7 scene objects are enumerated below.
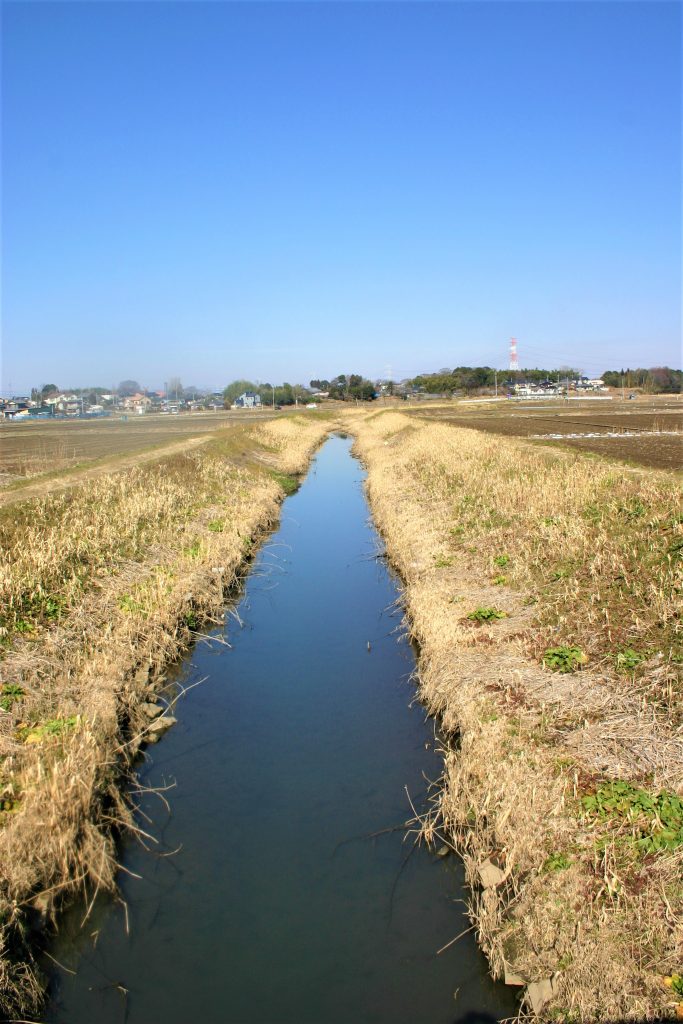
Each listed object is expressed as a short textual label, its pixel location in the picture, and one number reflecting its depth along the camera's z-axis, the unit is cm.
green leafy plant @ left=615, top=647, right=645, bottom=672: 758
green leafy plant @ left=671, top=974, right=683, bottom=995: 430
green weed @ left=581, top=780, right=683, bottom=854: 524
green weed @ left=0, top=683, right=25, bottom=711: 761
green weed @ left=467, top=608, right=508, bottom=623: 1012
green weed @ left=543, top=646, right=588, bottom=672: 800
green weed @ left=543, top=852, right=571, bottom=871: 529
